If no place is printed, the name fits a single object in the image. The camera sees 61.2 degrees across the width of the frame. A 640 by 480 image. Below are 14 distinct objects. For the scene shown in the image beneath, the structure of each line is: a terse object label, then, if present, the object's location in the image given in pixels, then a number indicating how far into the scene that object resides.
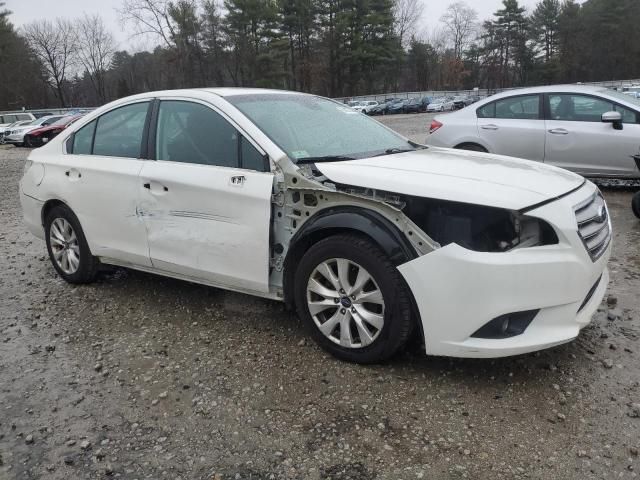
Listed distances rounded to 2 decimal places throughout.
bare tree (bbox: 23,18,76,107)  68.62
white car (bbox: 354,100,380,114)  51.15
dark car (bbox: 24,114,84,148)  25.98
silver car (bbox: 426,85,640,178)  7.32
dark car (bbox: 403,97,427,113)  52.09
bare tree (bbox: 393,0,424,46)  85.69
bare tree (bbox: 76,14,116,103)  75.94
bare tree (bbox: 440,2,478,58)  87.44
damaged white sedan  2.80
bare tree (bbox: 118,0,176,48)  54.28
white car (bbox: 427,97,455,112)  50.22
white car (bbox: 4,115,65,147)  26.36
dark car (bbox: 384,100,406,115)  51.97
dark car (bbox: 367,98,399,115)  51.59
